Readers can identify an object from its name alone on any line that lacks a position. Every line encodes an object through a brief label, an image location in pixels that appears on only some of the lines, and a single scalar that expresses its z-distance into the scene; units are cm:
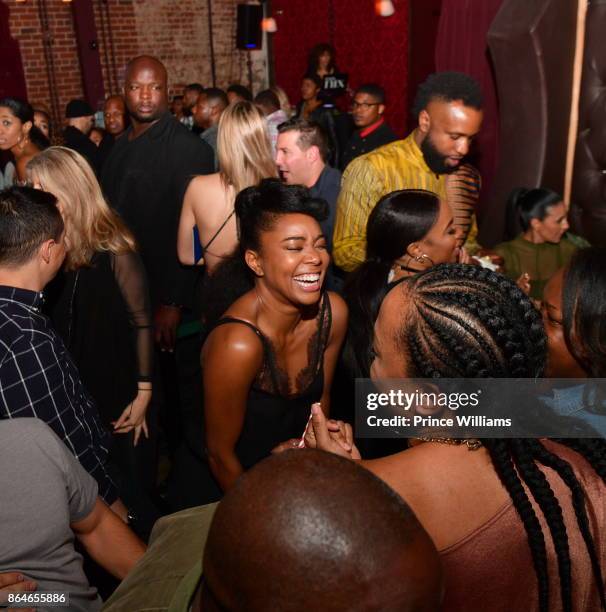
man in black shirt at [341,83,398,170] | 494
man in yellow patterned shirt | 272
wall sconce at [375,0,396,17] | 679
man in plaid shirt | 152
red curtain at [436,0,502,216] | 443
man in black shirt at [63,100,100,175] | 492
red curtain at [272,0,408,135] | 726
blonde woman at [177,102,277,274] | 277
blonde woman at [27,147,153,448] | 213
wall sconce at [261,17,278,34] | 886
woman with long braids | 97
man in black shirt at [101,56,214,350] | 306
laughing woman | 168
